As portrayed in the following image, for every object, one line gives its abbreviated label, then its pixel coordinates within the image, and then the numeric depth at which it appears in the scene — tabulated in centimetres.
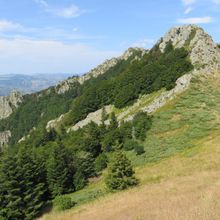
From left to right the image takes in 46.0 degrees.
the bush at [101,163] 4250
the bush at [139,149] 4163
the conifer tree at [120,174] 2836
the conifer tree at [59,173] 3763
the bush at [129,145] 4510
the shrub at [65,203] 2874
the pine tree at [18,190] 3101
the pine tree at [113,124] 5507
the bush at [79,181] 3867
